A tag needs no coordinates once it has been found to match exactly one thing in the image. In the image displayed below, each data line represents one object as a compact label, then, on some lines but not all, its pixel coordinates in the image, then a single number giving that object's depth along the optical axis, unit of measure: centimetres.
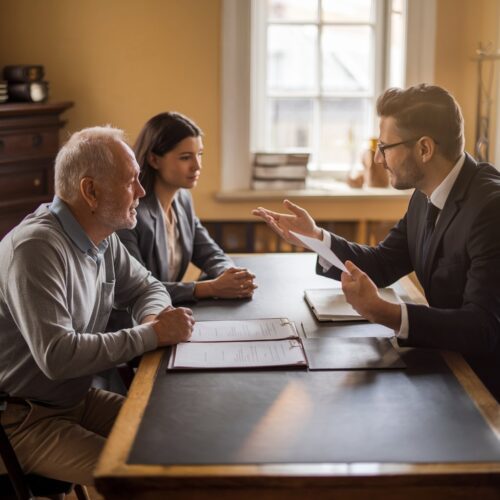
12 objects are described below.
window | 438
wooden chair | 188
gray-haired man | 191
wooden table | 139
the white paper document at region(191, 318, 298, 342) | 211
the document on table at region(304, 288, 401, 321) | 229
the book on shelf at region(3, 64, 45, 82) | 402
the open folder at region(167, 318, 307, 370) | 191
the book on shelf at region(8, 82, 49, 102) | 402
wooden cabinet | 383
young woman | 289
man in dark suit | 198
